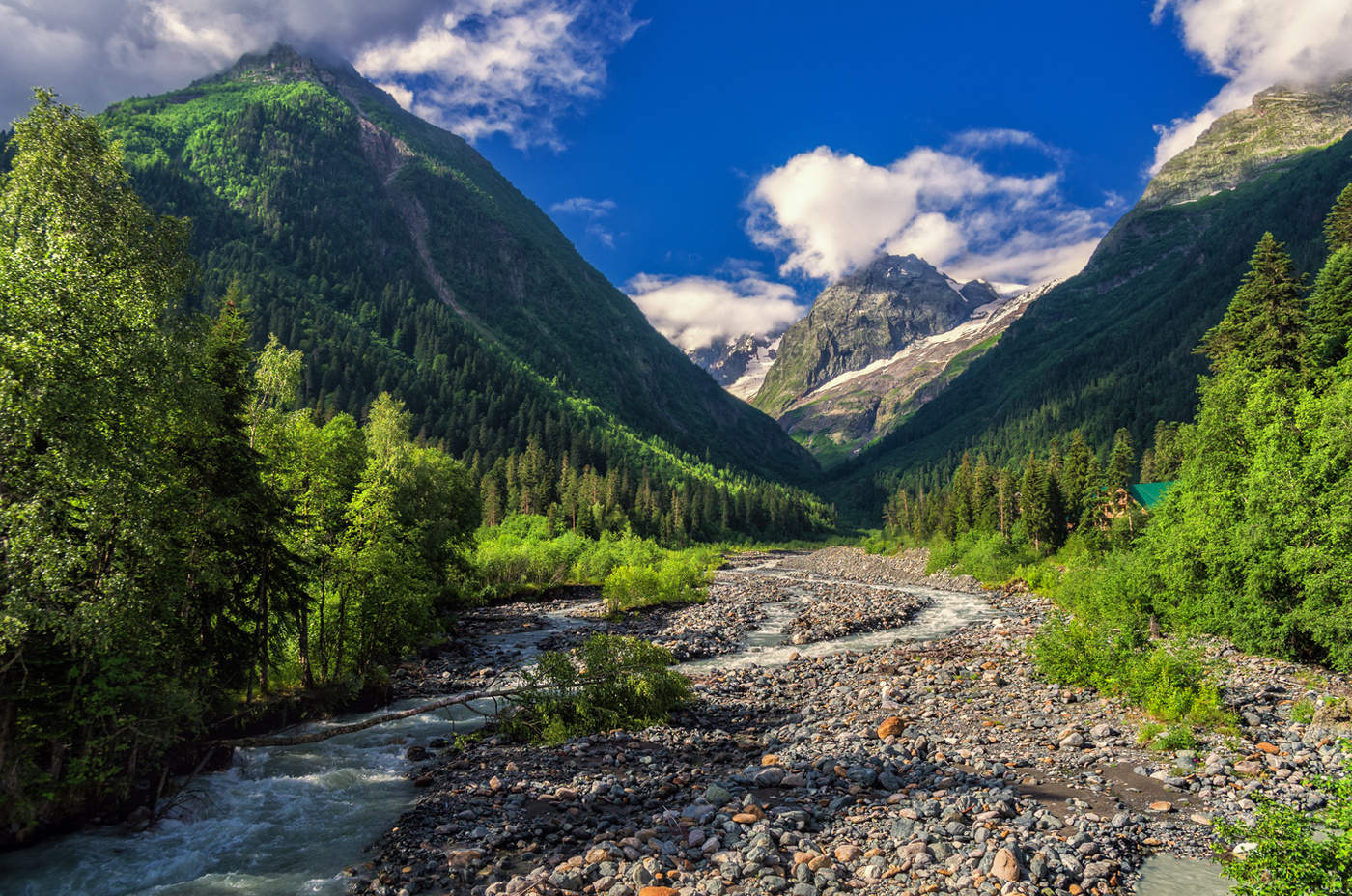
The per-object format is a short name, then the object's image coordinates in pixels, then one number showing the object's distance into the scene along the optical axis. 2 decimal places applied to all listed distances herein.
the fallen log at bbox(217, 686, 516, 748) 18.44
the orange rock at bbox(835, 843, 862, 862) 11.44
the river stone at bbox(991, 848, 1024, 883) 10.11
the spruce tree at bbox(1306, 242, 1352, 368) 33.25
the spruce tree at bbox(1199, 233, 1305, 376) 35.41
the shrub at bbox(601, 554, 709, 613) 51.62
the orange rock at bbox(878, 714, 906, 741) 18.72
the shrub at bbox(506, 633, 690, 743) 21.17
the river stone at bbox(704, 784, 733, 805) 14.49
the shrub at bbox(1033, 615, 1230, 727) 17.50
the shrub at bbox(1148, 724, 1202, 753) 15.98
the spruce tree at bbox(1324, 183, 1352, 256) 39.16
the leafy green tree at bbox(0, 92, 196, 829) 11.37
